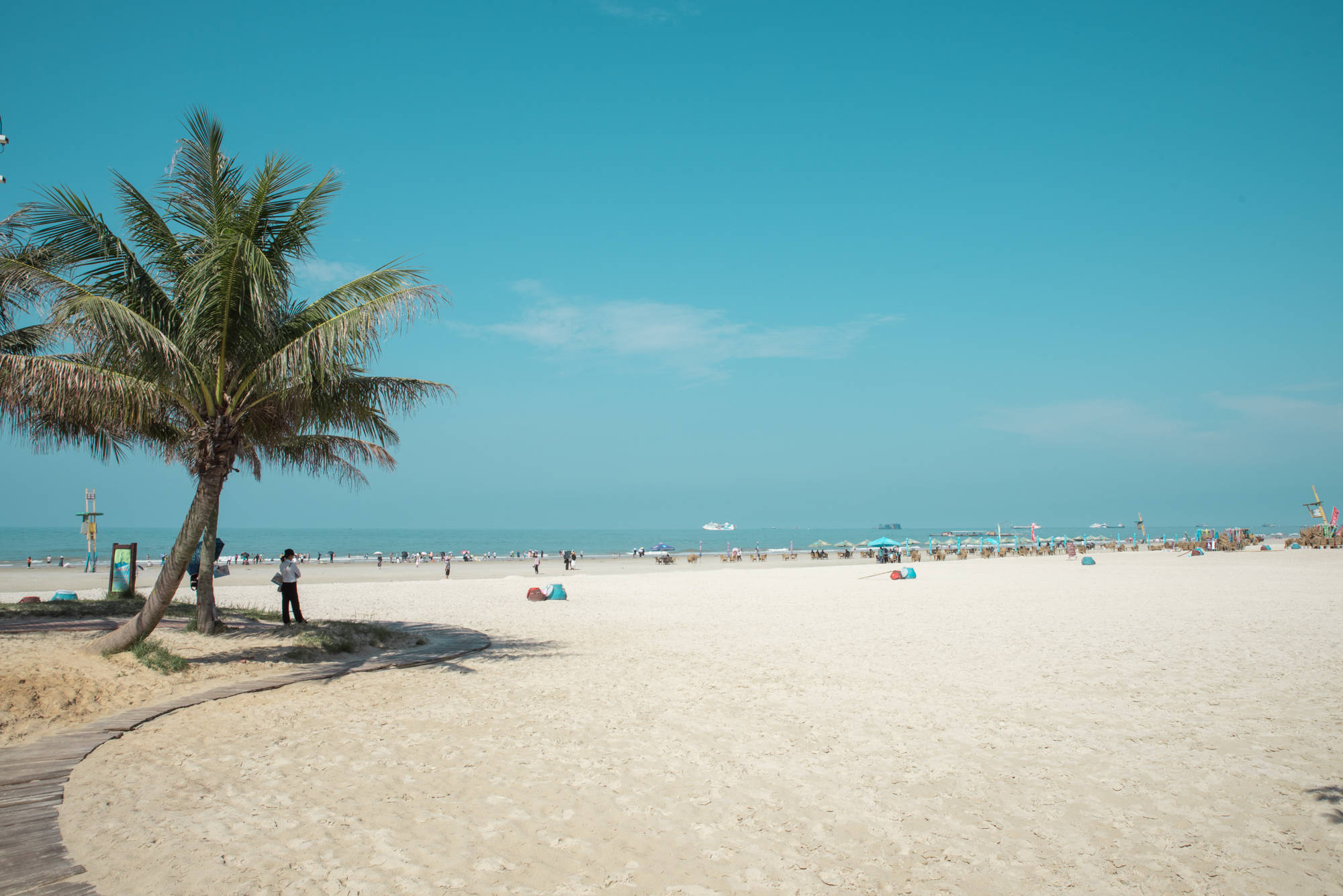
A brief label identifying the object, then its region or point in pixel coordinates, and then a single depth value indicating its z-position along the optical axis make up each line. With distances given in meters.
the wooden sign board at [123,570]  14.98
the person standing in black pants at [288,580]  12.38
